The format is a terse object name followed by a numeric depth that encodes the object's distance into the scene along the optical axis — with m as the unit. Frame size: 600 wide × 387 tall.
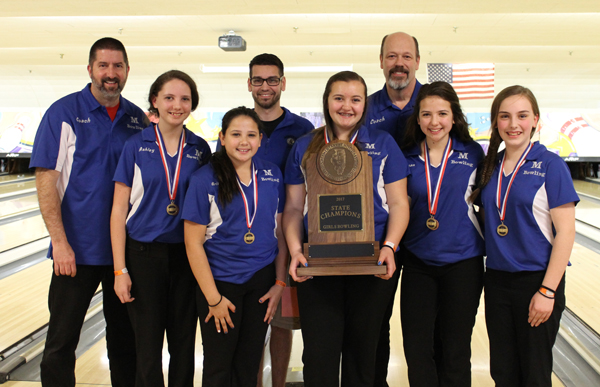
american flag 7.42
